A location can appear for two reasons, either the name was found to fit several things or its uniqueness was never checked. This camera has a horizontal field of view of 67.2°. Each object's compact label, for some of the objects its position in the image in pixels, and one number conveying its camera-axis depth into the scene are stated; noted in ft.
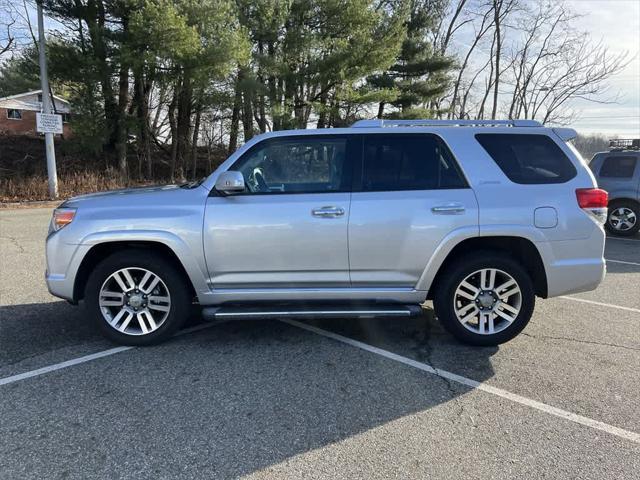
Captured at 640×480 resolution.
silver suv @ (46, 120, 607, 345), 13.12
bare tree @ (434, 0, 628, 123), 125.18
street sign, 49.70
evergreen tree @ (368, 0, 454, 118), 91.61
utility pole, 47.96
